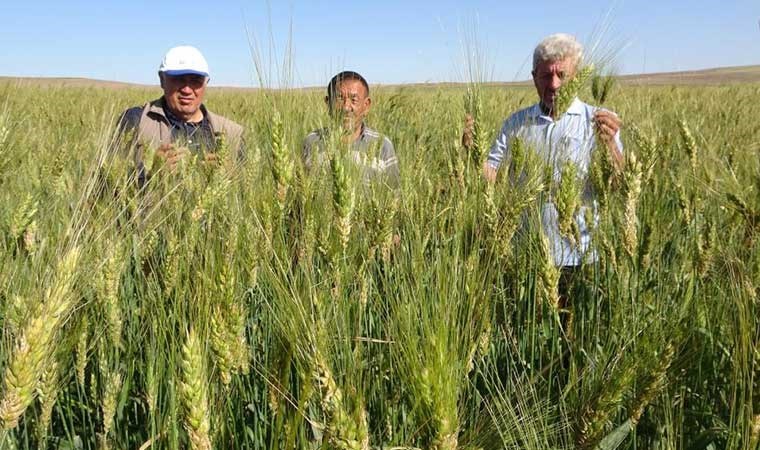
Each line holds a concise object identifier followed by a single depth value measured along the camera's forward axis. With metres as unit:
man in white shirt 1.97
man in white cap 2.98
